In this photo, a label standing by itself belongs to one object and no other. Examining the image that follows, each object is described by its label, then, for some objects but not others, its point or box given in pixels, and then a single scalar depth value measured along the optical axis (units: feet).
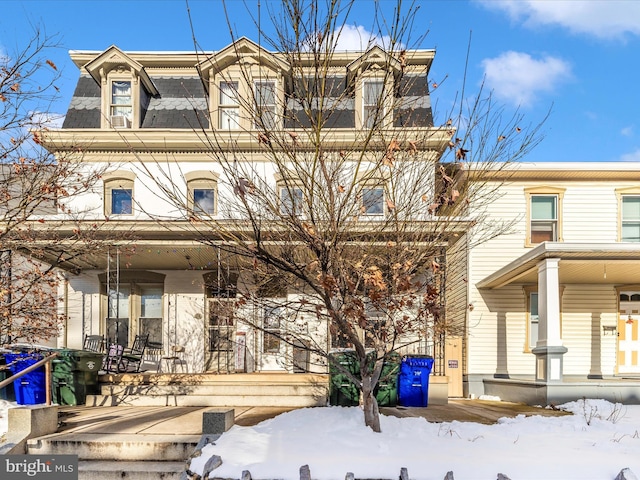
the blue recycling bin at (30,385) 26.86
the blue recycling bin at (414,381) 28.37
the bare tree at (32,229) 23.07
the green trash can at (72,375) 28.32
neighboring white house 42.42
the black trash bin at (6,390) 28.27
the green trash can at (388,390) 27.76
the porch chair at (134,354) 34.96
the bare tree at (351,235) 15.56
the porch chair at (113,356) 32.89
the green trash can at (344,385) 27.07
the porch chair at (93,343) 38.47
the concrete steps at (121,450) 19.16
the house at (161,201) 39.29
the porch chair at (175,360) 39.97
